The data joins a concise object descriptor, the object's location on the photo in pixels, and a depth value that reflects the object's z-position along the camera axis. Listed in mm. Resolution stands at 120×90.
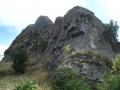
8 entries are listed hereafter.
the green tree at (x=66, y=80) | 14468
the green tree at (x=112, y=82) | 14252
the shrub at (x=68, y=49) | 25134
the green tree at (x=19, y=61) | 29514
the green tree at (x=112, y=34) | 31267
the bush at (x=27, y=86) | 11076
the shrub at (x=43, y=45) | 34539
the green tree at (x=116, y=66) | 15475
